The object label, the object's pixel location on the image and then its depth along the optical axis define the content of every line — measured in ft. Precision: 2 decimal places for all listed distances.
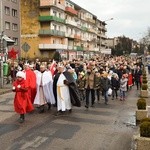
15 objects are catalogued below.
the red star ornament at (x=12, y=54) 51.98
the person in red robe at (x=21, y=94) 21.69
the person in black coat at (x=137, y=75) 46.99
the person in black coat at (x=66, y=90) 24.93
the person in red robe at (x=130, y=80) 45.70
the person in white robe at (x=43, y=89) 25.70
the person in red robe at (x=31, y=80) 24.70
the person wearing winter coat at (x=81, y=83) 31.16
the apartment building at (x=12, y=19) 117.43
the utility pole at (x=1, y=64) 45.26
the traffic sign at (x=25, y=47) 50.83
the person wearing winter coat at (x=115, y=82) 36.07
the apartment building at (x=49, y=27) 129.85
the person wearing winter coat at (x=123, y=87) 35.21
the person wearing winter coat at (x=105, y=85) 31.99
